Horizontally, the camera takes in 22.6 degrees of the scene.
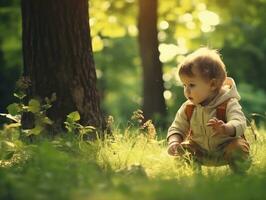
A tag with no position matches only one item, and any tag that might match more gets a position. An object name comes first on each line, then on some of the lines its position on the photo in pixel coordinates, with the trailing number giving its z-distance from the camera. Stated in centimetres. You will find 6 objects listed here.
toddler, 564
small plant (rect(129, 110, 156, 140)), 629
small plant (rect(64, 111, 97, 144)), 615
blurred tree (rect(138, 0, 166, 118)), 1365
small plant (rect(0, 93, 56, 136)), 616
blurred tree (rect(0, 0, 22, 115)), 1645
